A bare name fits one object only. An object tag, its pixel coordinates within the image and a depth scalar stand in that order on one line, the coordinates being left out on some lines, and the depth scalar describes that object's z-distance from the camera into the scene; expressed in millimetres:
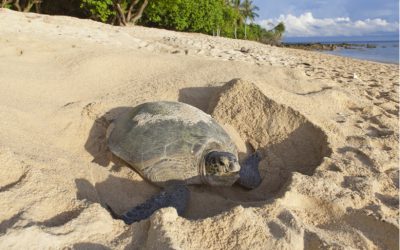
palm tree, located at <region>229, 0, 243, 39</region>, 33688
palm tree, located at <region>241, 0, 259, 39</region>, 37406
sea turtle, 2105
